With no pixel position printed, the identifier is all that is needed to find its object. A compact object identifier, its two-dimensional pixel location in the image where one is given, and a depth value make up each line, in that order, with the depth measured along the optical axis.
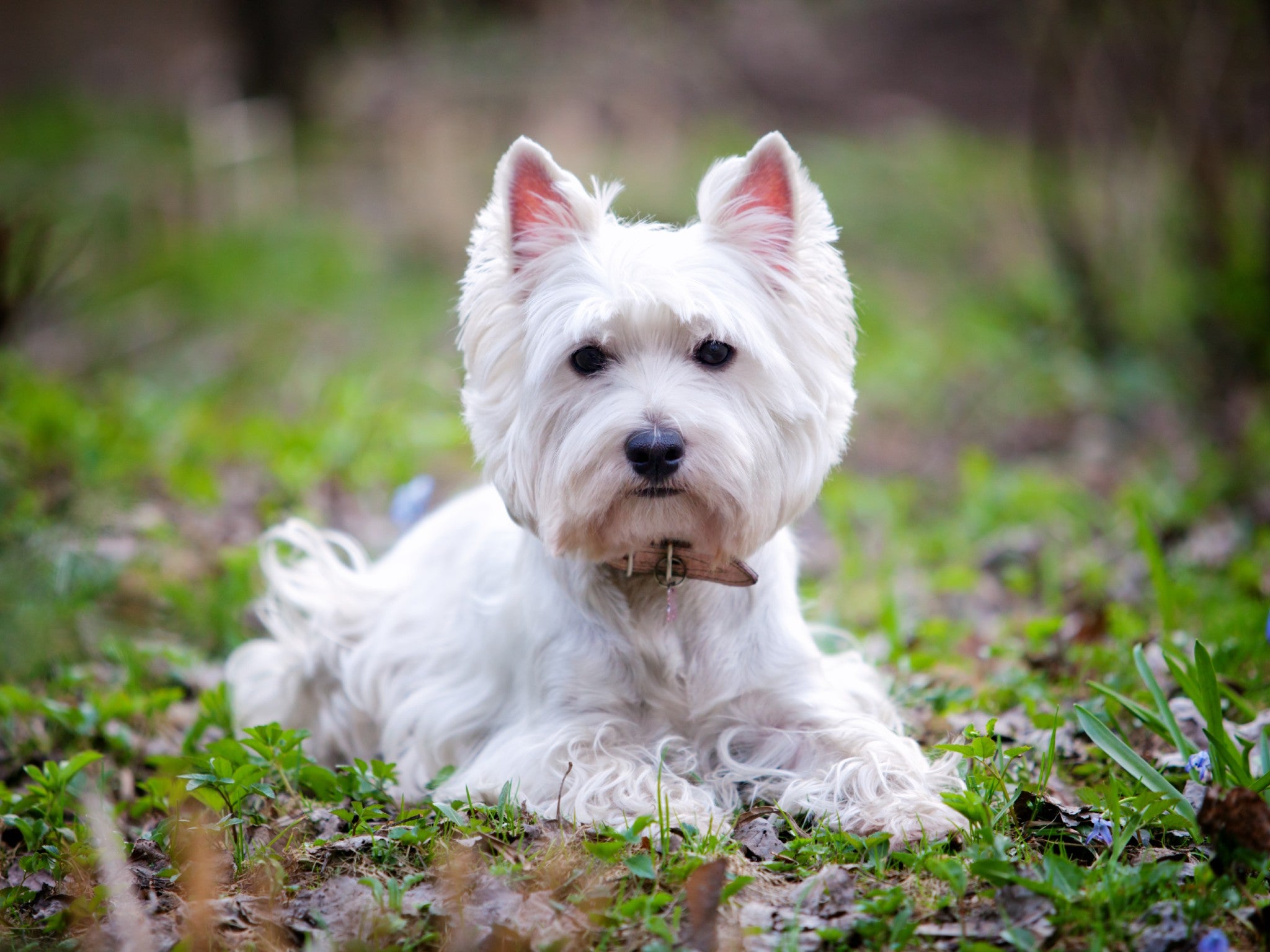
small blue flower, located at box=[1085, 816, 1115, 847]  2.54
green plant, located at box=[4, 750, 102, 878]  2.81
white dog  2.71
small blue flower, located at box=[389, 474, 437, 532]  4.38
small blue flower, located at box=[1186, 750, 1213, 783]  2.72
